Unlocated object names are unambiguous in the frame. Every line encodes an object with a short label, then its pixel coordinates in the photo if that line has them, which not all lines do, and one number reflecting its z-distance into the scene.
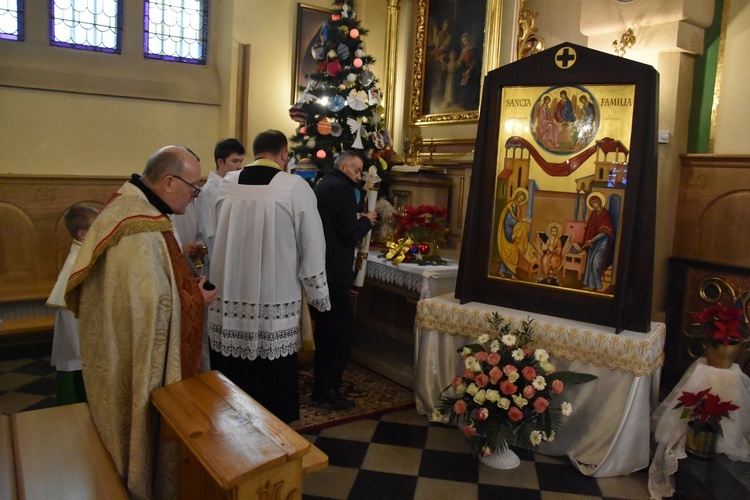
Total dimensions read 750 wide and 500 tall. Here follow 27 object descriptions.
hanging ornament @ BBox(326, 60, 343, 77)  6.11
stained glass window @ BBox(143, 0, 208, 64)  6.82
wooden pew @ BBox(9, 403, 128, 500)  1.91
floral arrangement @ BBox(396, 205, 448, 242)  5.21
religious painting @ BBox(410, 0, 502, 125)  5.76
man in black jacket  4.19
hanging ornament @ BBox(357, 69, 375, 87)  6.16
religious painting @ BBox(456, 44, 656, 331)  3.41
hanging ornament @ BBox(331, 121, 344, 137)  6.05
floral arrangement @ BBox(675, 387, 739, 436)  3.35
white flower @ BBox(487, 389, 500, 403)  3.45
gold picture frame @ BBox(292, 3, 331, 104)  7.15
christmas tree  6.08
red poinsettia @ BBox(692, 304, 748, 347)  3.56
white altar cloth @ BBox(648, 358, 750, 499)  3.40
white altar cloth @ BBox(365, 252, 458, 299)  4.66
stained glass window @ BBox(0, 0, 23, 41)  6.08
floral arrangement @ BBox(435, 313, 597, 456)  3.43
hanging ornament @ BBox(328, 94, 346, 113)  6.05
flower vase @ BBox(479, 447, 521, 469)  3.61
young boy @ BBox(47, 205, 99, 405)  3.49
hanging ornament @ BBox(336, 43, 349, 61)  6.15
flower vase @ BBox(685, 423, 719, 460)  3.45
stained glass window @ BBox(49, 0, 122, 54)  6.34
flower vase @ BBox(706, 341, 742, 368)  3.59
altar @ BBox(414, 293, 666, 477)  3.42
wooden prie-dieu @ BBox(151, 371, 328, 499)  1.74
